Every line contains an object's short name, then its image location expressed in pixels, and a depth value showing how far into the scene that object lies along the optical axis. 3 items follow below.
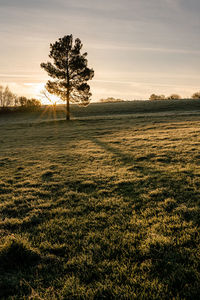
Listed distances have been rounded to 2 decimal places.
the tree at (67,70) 35.31
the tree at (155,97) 131.02
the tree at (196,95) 107.74
